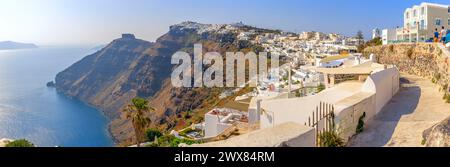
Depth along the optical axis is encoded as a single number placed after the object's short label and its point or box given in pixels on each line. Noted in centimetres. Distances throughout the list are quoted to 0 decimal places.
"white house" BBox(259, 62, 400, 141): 695
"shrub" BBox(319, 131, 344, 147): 609
